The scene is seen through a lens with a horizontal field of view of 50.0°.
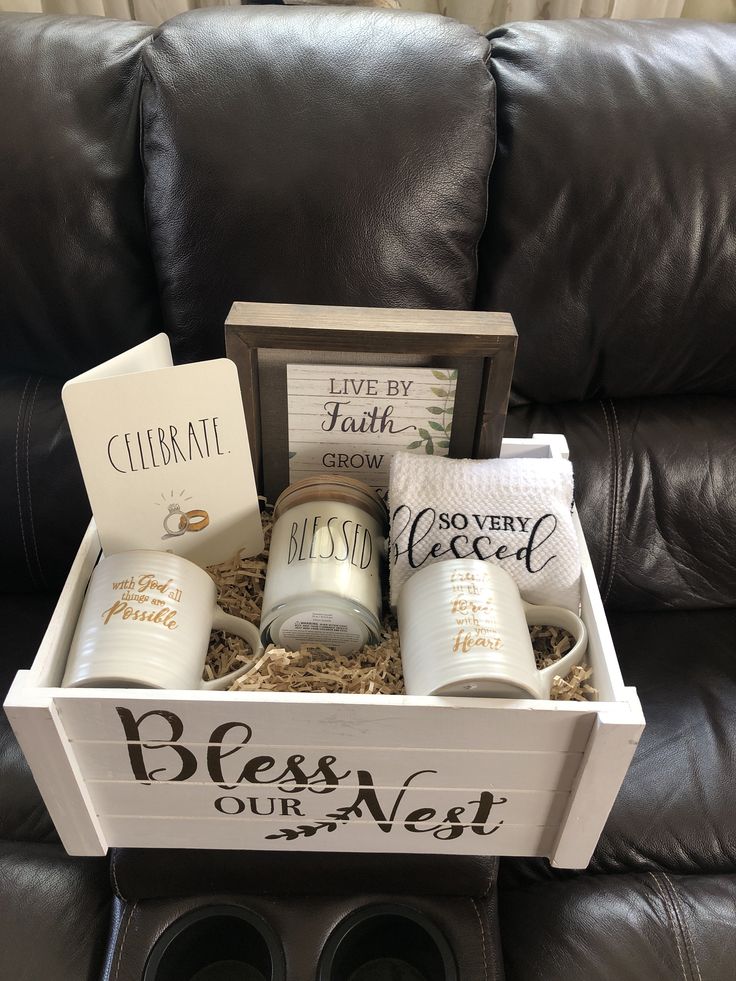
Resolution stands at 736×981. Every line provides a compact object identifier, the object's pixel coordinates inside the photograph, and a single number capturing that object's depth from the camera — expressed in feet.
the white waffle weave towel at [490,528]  2.48
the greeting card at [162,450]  2.28
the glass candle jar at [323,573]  2.31
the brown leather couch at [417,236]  3.01
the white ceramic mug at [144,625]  2.08
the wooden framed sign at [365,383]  2.45
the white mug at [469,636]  2.03
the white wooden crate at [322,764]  2.01
